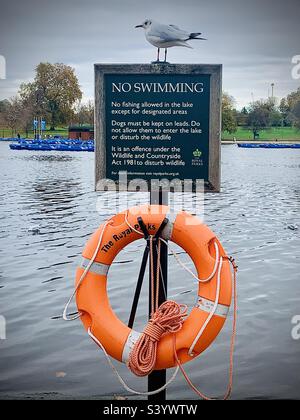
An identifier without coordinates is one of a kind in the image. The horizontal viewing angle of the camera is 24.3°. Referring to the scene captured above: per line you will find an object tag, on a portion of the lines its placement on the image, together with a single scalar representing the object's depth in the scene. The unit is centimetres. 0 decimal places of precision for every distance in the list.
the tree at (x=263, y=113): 8969
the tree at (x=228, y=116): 8259
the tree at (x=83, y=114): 8226
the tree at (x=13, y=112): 8112
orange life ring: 442
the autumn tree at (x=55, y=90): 7988
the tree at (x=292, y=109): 7931
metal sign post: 455
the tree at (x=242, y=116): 9906
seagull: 502
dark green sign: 473
